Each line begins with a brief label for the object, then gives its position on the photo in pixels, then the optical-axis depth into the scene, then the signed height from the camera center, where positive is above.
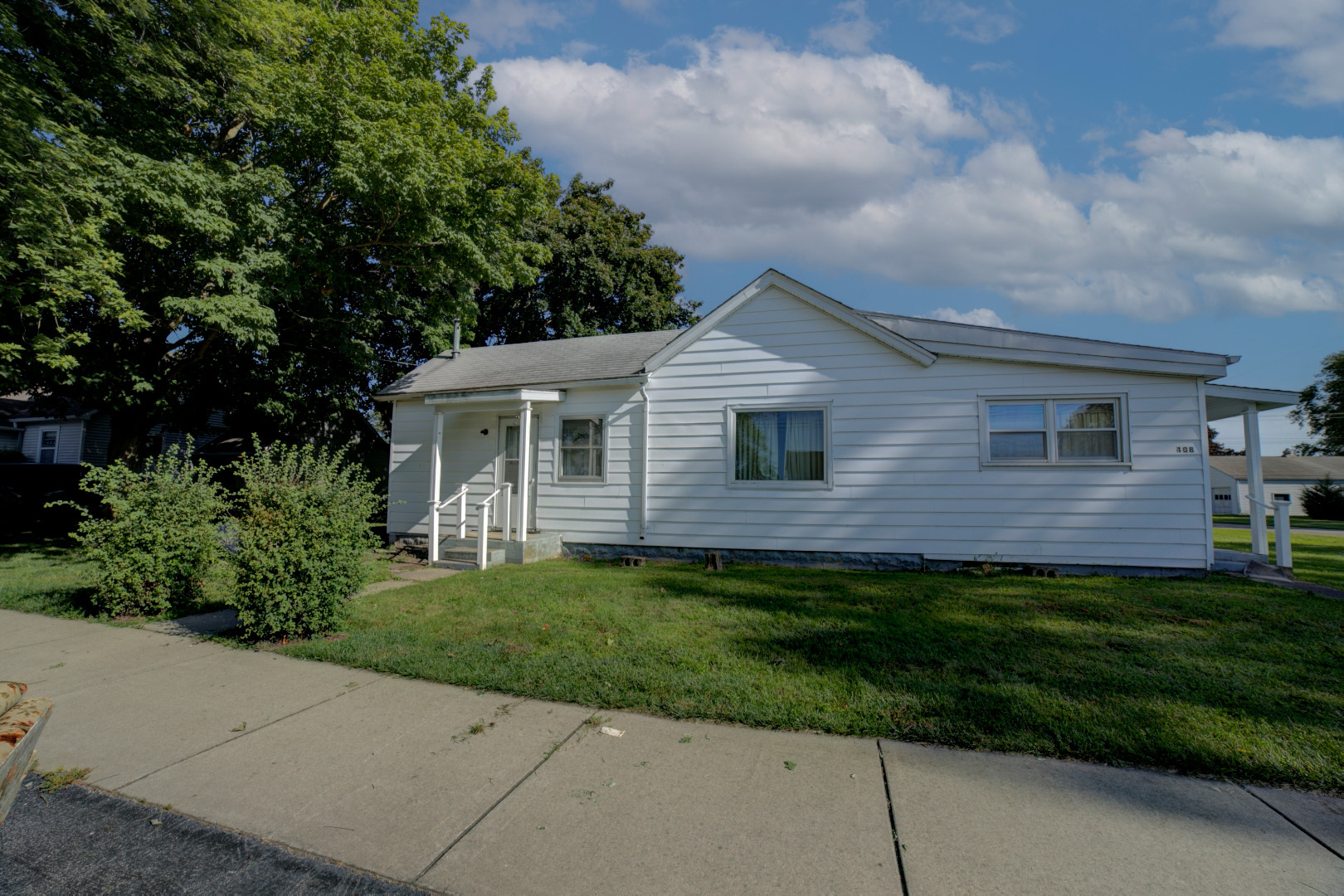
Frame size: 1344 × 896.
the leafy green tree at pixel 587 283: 23.47 +7.84
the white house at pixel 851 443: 8.83 +0.71
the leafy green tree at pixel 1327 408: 44.19 +5.83
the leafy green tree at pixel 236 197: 9.19 +5.18
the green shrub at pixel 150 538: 6.70 -0.56
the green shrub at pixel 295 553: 5.64 -0.61
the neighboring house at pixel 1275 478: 43.16 +0.65
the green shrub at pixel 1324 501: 32.50 -0.74
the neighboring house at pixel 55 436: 23.53 +1.95
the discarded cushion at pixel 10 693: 2.03 -0.70
